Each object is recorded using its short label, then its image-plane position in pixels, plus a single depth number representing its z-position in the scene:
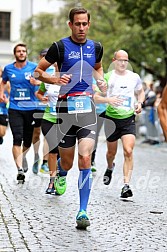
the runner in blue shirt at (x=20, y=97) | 11.66
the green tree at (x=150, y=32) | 22.84
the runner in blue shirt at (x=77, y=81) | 7.81
